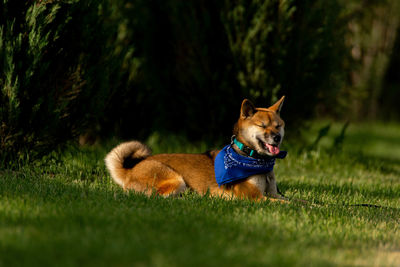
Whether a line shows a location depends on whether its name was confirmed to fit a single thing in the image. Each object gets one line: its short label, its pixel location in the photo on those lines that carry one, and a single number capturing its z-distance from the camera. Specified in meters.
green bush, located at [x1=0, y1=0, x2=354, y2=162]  13.54
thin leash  11.49
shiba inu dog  10.84
